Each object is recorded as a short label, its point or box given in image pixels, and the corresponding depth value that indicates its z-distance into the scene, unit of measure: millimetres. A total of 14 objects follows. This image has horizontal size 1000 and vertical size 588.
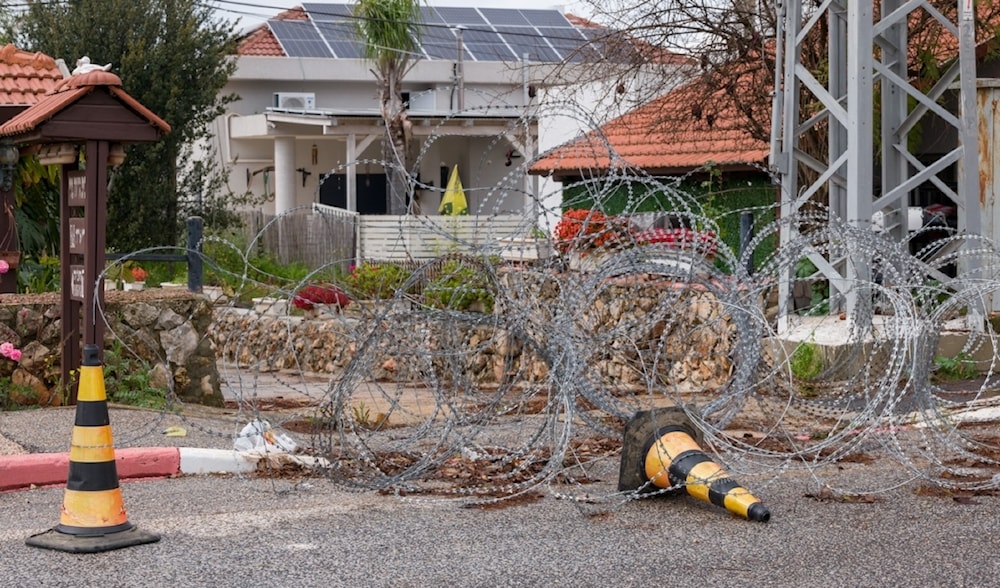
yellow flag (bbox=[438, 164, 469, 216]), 26812
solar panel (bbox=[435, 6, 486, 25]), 40281
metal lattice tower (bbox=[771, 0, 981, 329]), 12984
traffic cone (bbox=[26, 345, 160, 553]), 6645
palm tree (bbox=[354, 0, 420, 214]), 31422
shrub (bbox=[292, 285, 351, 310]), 23781
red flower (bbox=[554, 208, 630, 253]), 17828
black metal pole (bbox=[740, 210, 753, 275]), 16656
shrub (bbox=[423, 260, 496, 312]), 21031
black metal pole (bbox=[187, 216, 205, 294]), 12727
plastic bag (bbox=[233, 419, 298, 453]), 9234
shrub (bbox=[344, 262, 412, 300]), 23922
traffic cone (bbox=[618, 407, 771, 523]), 7355
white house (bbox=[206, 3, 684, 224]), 36781
